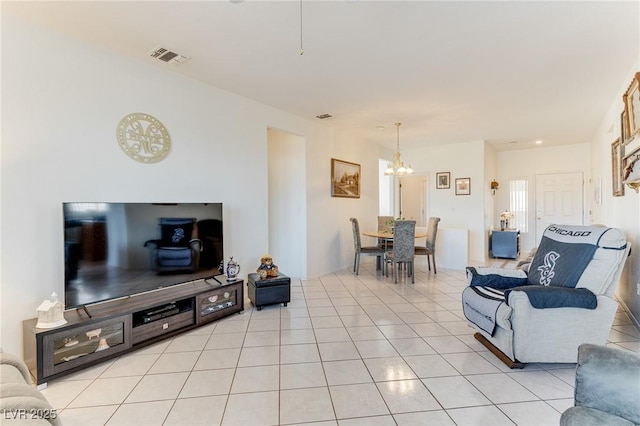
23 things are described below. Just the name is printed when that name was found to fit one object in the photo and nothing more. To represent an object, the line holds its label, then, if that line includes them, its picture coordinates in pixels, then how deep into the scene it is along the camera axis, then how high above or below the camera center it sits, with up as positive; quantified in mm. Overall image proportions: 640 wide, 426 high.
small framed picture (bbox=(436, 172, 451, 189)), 6969 +627
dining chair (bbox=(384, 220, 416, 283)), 4645 -570
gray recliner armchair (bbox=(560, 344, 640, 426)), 1010 -646
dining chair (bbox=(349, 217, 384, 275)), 5215 -742
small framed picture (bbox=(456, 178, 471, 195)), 6680 +464
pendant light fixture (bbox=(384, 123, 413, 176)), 5219 +684
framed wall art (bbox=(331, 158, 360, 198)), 5406 +551
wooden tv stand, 2041 -933
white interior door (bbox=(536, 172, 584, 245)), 7046 +148
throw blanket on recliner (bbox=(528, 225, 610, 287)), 2357 -407
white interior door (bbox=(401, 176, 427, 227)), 7973 +250
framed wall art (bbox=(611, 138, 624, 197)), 3448 +457
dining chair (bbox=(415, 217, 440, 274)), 5207 -630
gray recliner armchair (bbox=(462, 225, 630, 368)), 2139 -741
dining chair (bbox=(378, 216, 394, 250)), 5686 -362
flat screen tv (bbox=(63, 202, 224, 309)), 2297 -322
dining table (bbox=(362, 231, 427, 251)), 5073 -478
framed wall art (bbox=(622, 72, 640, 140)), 2574 +901
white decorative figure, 2052 -711
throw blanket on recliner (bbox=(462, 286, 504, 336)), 2326 -807
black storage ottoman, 3512 -958
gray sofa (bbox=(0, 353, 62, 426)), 876 -621
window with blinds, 7606 +81
